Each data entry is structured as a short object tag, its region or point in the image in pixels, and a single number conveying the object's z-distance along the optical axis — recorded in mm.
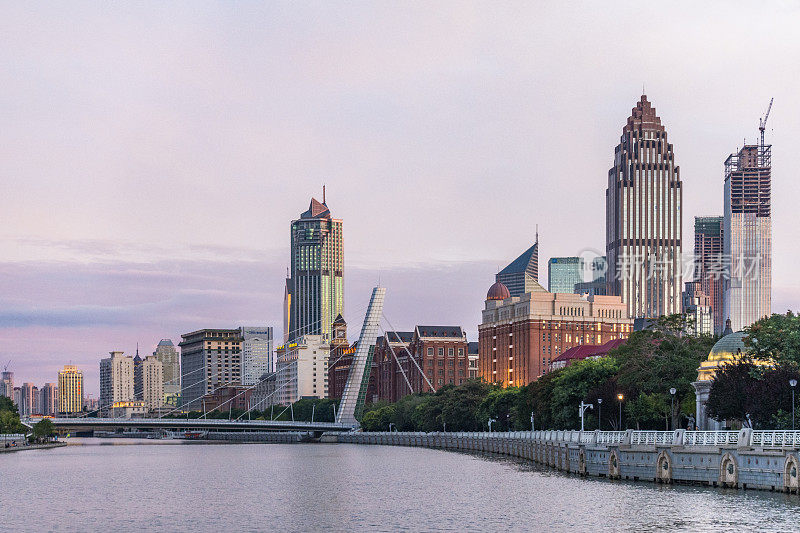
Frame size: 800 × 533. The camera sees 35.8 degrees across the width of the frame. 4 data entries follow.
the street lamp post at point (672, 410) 125550
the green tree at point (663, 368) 127781
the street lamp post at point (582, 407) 129962
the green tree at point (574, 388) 145125
